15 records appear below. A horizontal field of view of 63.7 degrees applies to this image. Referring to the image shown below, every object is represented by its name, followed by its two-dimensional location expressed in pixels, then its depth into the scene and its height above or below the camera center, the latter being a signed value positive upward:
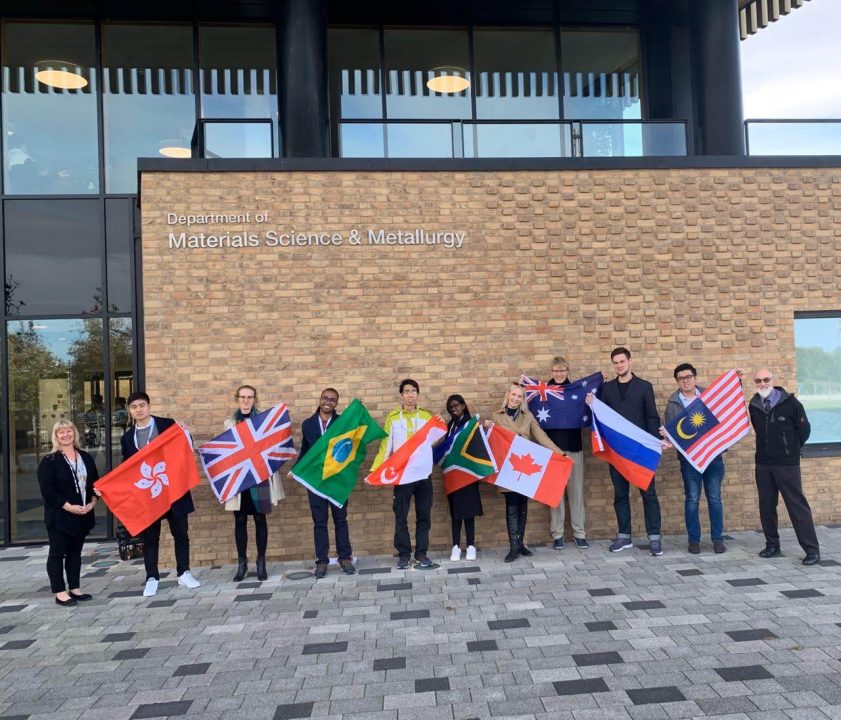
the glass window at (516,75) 10.42 +4.86
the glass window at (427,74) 10.23 +4.82
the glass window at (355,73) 10.14 +4.83
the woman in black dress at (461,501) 7.21 -1.21
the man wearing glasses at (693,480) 7.24 -1.11
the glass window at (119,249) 9.20 +2.06
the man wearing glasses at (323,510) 6.93 -1.22
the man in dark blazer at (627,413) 7.38 -0.35
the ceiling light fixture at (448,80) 10.37 +4.73
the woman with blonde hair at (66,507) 6.34 -1.00
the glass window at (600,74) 10.55 +4.87
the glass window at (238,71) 9.90 +4.81
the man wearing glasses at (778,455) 6.76 -0.80
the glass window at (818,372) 8.57 +0.04
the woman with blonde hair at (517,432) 7.19 -0.54
